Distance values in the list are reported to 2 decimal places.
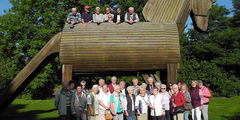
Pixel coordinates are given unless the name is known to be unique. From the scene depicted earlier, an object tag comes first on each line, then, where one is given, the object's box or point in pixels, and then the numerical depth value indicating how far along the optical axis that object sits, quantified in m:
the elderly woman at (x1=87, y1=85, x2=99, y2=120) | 5.76
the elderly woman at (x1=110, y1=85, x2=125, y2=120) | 5.81
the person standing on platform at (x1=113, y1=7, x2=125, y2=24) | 8.13
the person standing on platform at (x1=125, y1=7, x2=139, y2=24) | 8.09
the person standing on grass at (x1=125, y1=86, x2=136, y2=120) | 5.98
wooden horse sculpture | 7.47
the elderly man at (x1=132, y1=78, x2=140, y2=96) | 6.62
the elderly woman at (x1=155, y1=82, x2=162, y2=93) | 6.73
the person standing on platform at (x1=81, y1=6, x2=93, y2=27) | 8.23
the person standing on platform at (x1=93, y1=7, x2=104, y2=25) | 8.15
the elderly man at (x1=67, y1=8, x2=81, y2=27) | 7.93
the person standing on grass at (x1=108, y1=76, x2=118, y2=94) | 6.72
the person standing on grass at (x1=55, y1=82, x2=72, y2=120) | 5.97
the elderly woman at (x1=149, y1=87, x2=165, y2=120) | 6.19
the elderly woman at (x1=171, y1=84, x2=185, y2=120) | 6.41
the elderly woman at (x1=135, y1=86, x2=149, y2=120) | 6.11
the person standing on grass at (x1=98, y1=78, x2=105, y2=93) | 6.38
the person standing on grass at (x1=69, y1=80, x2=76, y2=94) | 6.65
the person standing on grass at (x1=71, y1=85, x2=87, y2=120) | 5.91
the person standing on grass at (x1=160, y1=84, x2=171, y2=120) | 6.34
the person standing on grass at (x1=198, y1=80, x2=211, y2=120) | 7.04
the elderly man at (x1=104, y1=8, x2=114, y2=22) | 8.30
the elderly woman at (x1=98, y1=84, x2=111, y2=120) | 5.80
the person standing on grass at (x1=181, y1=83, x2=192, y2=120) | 6.67
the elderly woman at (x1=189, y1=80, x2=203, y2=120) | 6.91
